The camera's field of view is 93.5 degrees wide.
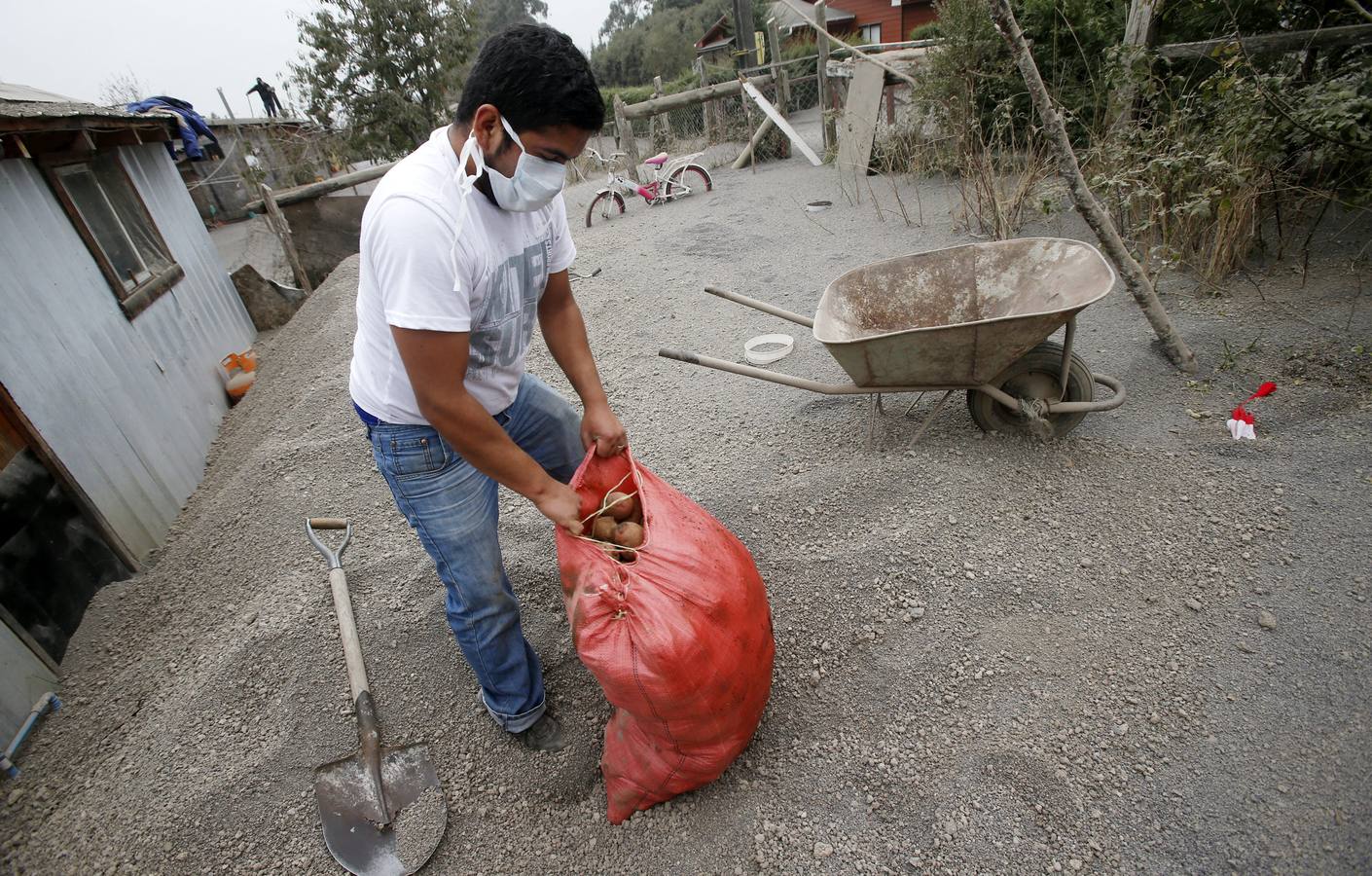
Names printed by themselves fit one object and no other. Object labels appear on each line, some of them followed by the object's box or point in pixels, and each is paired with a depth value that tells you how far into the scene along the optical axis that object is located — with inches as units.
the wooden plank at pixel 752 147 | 363.9
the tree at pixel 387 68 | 566.9
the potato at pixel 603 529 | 68.1
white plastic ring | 152.0
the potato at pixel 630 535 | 66.4
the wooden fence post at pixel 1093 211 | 106.3
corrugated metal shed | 126.0
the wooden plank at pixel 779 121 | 339.9
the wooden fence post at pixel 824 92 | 342.3
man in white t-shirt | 50.4
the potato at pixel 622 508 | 71.2
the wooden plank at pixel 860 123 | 288.1
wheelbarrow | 92.4
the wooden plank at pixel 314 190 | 314.8
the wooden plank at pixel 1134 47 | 166.6
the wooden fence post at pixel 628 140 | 369.1
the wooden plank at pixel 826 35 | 273.0
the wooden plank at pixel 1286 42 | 137.8
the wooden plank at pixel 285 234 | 309.7
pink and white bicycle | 339.0
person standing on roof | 792.3
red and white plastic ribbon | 100.3
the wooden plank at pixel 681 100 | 378.1
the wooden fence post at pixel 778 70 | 386.3
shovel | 70.0
